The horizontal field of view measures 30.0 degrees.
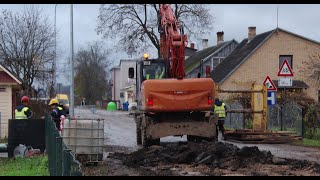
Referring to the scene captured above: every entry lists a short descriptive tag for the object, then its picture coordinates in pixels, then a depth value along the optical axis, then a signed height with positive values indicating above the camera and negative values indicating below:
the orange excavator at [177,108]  17.77 -0.54
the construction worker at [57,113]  17.95 -0.70
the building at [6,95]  29.20 -0.25
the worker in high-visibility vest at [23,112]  19.28 -0.72
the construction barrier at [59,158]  9.10 -1.16
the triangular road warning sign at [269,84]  24.42 +0.23
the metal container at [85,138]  14.37 -1.16
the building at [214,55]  60.37 +3.64
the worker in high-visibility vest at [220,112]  24.17 -0.91
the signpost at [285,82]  22.81 +0.29
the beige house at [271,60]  48.16 +2.42
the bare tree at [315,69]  28.60 +1.04
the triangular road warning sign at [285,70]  22.86 +0.75
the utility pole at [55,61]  42.75 +2.10
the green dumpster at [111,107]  92.06 -2.65
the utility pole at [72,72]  30.64 +0.92
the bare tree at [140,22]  55.34 +6.29
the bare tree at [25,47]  41.81 +3.07
